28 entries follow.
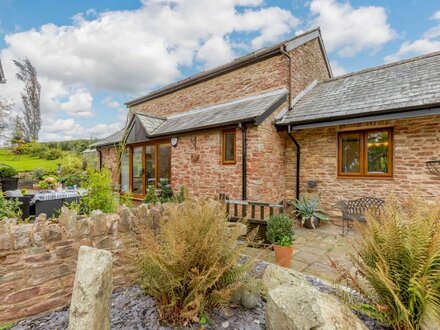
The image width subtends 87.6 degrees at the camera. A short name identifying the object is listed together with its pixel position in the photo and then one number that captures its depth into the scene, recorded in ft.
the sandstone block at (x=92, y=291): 6.09
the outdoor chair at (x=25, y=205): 19.37
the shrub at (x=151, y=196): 26.93
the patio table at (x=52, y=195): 20.59
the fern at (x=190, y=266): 7.28
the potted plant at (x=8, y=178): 27.68
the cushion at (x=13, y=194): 20.07
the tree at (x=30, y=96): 108.06
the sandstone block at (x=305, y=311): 6.05
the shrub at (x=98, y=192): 13.35
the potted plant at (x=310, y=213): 22.99
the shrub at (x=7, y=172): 27.66
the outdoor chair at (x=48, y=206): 20.43
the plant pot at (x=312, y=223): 22.88
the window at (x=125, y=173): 39.92
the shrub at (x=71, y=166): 50.01
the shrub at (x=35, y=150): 74.59
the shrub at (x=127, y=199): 15.82
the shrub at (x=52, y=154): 76.43
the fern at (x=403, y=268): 6.39
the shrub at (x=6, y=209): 11.96
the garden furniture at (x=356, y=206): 21.31
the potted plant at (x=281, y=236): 13.42
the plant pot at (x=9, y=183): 27.71
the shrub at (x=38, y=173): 45.44
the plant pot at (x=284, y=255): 13.37
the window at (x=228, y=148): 25.91
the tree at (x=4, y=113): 36.11
